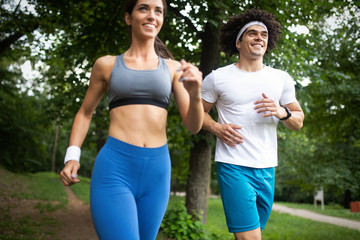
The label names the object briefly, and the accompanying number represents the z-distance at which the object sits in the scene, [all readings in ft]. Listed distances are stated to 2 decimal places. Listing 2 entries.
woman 7.30
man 10.52
